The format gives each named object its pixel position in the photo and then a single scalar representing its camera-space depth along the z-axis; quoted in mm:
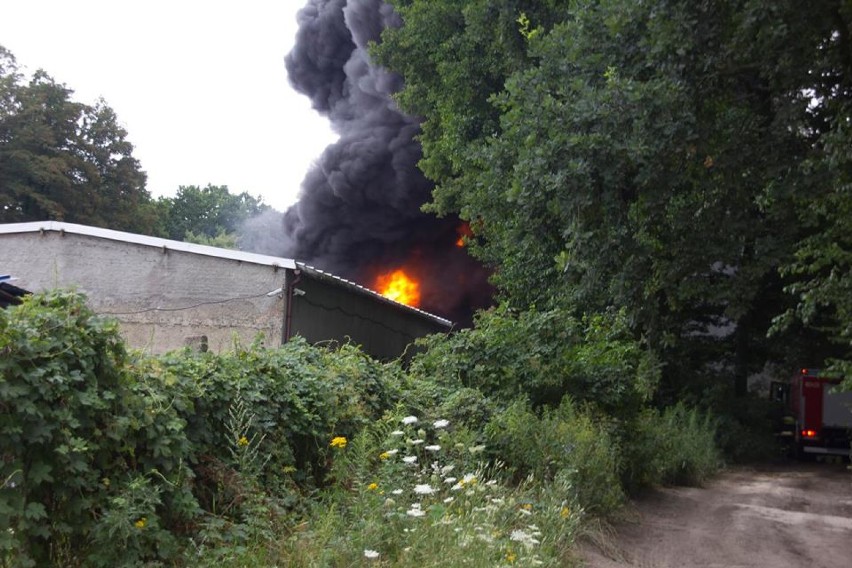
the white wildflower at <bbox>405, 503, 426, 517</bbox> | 5176
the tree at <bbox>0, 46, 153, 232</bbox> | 36312
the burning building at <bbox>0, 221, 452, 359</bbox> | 16609
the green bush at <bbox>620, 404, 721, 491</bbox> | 11969
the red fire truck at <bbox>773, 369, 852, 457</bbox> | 24344
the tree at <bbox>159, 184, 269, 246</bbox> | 60531
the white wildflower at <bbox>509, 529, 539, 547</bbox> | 5584
